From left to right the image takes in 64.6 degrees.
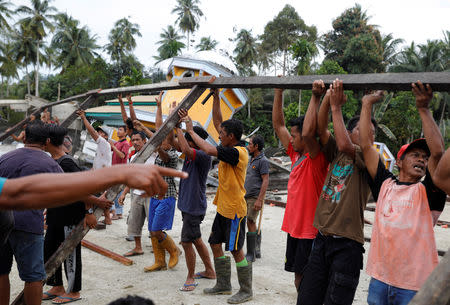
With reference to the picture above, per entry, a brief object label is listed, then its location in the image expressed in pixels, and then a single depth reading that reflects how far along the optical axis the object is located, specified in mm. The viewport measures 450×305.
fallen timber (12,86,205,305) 3238
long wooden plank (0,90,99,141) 5034
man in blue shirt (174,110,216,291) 4559
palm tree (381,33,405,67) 38781
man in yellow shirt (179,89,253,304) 4219
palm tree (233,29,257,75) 42625
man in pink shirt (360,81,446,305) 2311
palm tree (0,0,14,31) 35234
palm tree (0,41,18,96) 37719
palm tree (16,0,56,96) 40719
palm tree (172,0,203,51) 49500
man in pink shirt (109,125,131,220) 7297
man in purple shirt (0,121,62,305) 3129
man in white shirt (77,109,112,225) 6711
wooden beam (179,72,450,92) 2324
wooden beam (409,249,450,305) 1302
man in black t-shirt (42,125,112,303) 3927
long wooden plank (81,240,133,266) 5316
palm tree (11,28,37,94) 41406
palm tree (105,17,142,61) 44031
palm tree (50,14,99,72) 42875
